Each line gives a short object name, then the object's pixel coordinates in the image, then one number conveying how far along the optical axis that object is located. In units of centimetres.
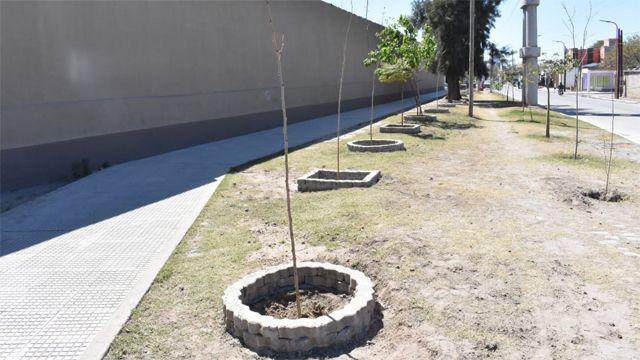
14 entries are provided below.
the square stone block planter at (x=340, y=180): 902
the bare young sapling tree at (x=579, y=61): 1365
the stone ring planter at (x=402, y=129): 1677
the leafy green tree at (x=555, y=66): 1444
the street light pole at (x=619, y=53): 4532
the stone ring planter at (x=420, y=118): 2125
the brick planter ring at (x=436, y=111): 2655
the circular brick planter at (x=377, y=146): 1297
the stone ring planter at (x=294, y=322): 387
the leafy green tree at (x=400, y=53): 1700
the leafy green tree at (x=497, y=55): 3800
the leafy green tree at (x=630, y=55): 6550
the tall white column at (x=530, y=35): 3359
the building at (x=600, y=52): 8369
